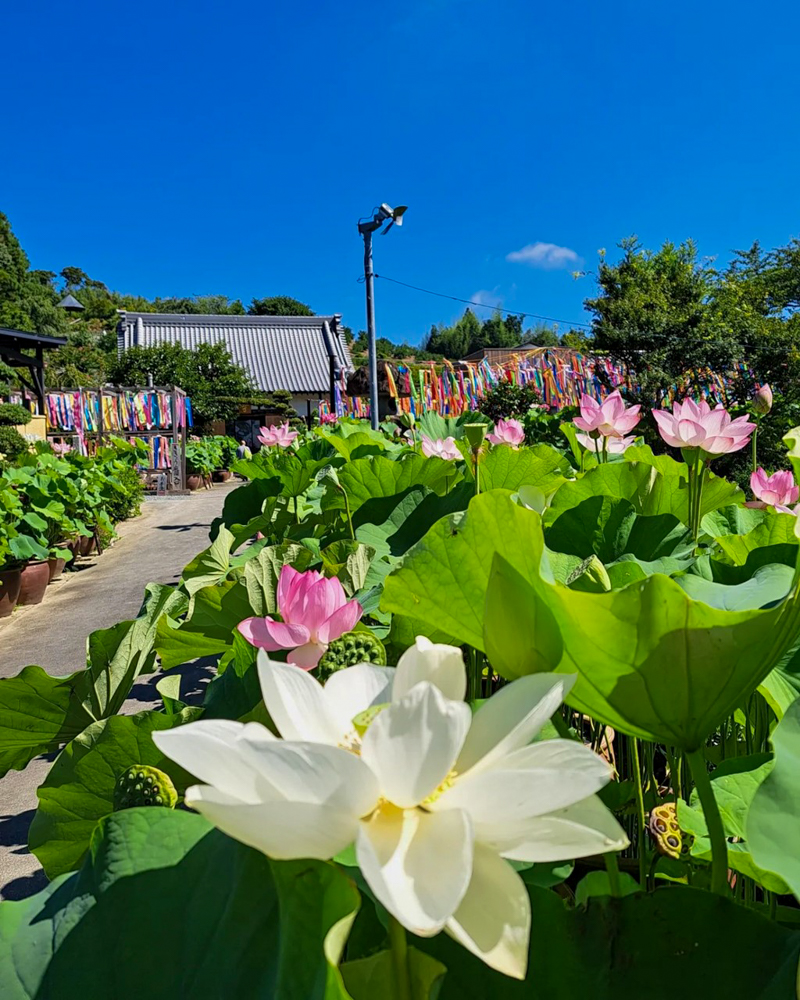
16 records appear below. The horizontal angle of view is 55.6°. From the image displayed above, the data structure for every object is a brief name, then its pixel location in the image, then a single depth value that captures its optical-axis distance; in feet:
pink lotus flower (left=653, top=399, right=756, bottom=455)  3.51
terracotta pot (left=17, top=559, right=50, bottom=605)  15.02
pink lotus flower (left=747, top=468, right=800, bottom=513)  3.50
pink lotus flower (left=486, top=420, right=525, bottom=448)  6.47
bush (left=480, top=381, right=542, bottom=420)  42.19
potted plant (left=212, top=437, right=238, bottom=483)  48.76
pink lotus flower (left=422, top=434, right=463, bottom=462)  5.86
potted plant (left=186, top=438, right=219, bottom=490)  41.93
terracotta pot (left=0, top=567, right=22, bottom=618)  14.11
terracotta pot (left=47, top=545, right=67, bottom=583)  17.25
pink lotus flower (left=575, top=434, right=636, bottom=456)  5.49
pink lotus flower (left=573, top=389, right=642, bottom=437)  4.75
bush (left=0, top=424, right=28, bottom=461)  27.50
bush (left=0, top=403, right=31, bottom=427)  31.13
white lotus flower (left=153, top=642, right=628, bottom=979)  0.76
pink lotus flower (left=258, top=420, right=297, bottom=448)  10.65
